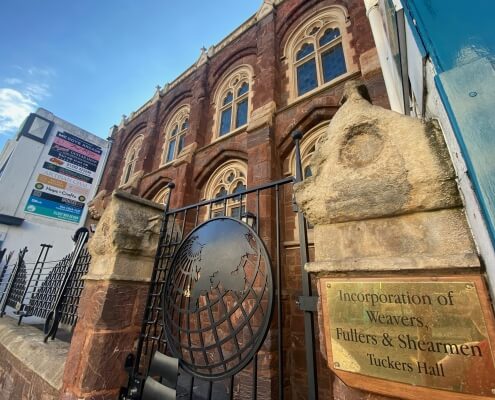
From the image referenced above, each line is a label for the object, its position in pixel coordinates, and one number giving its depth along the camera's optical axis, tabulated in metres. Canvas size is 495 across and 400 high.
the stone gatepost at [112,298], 1.80
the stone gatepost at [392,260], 0.75
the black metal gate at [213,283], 1.32
